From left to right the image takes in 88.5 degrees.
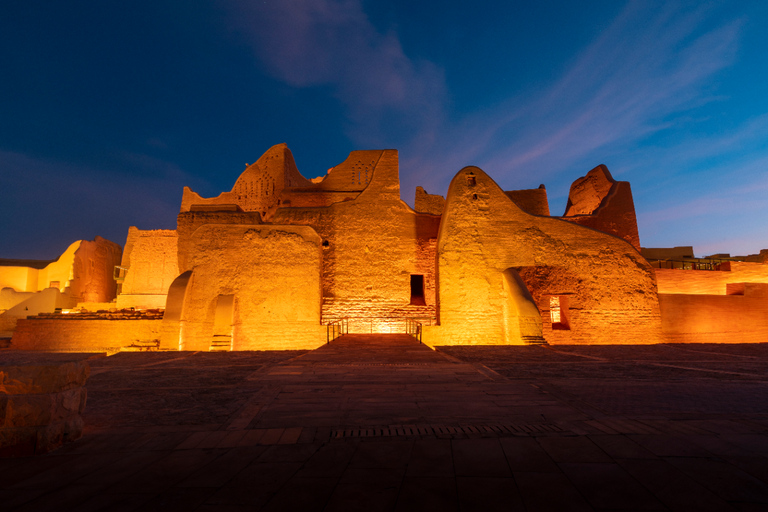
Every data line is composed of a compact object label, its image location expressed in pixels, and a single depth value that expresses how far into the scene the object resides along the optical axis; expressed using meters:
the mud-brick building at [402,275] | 13.08
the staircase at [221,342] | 12.14
